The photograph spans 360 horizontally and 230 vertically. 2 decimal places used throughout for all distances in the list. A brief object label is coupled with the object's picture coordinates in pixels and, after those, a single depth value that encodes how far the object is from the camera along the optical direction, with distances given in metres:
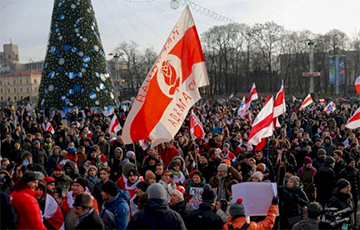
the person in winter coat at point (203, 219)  4.71
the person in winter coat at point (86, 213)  4.34
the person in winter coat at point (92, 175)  6.88
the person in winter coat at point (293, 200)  6.10
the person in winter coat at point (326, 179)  7.87
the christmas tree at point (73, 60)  20.73
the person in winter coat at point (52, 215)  5.18
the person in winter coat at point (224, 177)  6.79
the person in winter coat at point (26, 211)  4.44
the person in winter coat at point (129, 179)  6.21
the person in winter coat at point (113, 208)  5.14
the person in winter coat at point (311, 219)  4.69
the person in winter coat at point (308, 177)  7.53
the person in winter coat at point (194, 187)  6.26
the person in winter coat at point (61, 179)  6.66
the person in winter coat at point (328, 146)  10.58
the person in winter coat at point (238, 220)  4.51
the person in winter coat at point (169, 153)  9.46
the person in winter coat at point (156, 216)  4.17
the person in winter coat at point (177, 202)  5.50
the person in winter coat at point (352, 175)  7.76
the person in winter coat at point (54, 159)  9.10
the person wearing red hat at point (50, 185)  5.96
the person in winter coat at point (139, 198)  5.34
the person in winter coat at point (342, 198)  6.01
